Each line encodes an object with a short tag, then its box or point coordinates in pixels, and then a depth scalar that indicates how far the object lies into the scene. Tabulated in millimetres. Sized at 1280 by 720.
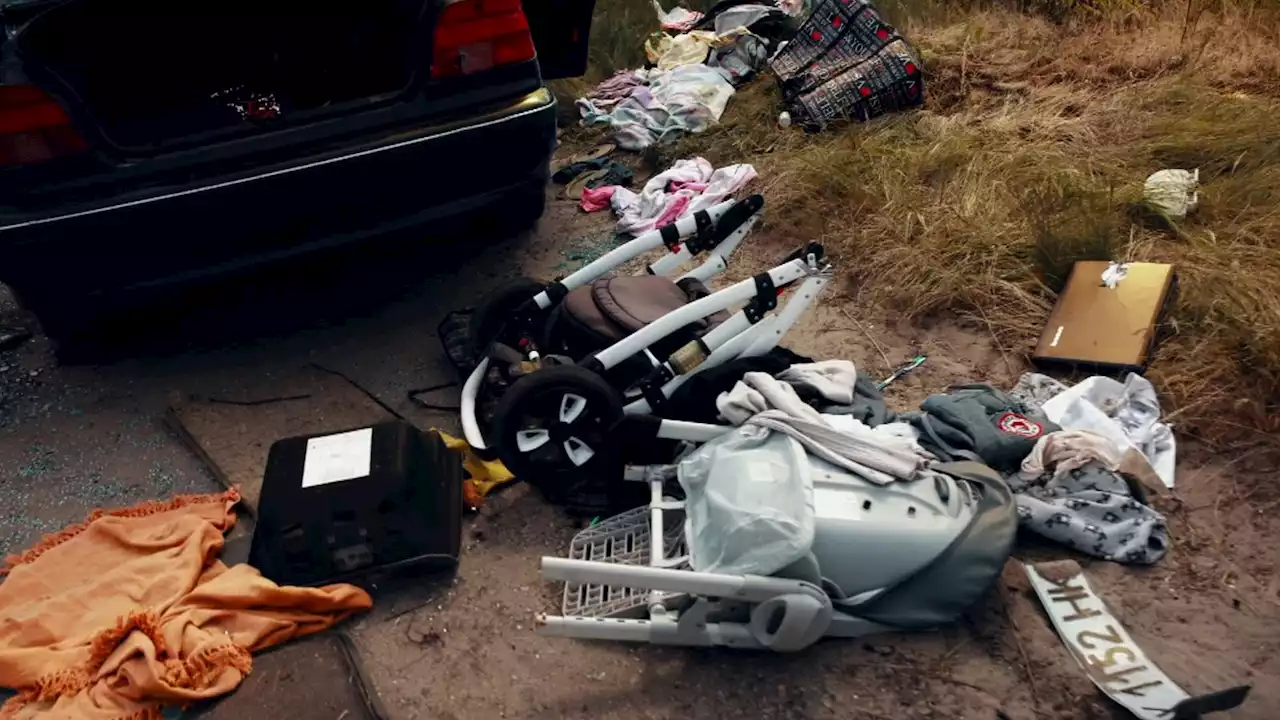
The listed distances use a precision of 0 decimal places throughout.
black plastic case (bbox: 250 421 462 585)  2416
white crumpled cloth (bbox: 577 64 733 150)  5305
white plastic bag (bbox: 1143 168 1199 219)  3615
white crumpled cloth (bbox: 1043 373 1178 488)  2664
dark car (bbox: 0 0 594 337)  2771
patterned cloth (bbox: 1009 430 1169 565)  2357
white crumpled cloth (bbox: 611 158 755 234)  4441
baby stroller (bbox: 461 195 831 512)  2580
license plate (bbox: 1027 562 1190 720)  1972
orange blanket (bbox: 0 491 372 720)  2203
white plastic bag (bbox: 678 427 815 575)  2098
